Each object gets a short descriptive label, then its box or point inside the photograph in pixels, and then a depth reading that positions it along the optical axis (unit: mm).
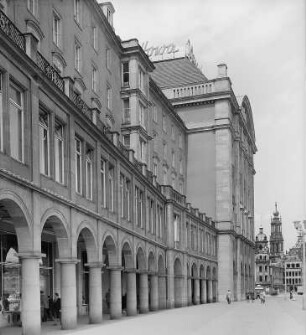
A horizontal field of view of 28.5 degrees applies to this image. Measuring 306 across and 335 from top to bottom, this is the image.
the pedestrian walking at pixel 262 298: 60619
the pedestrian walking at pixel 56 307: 29917
